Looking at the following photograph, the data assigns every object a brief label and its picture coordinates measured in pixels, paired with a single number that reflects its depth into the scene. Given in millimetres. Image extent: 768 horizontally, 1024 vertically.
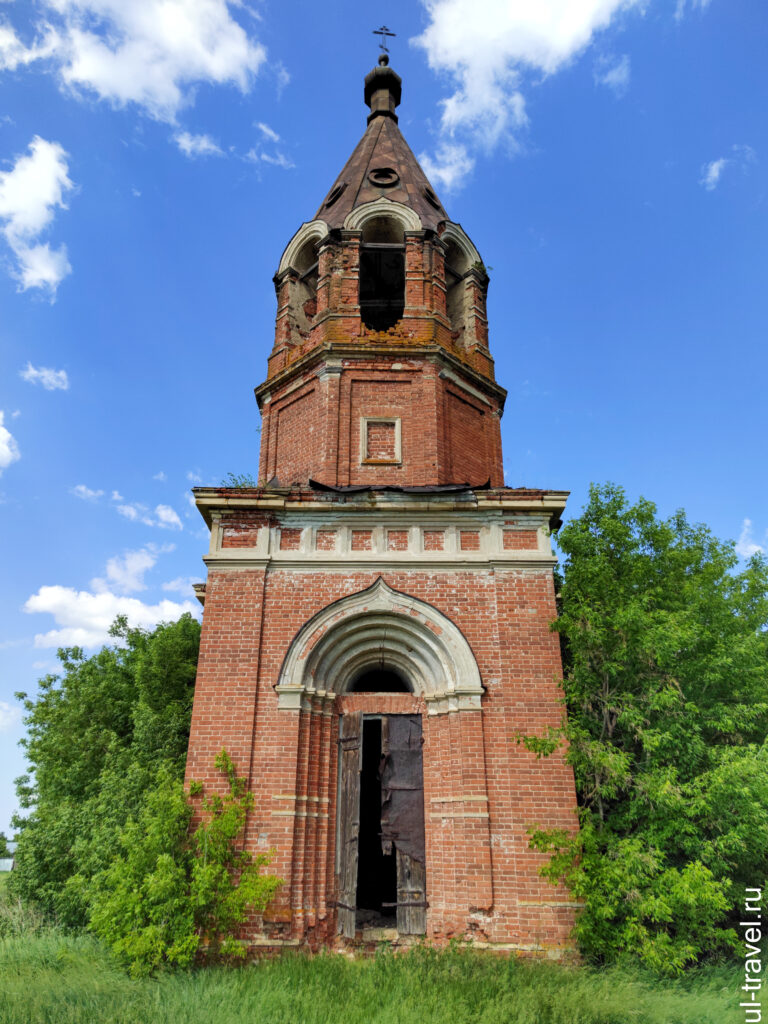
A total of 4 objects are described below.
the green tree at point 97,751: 10734
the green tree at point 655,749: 7371
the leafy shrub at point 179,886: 7254
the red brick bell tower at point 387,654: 8266
